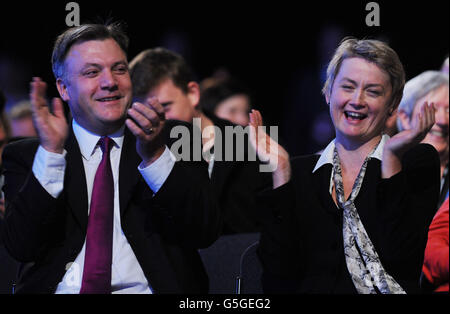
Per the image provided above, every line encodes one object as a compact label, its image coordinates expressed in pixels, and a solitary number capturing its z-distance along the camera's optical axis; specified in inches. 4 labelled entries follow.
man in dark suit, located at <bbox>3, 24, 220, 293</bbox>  175.6
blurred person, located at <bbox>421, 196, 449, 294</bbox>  207.8
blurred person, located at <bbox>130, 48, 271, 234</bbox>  268.8
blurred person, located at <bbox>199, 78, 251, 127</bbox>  411.5
